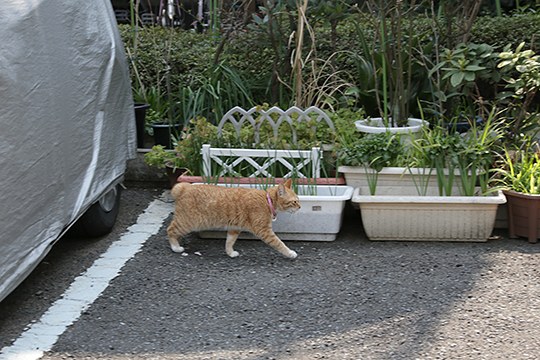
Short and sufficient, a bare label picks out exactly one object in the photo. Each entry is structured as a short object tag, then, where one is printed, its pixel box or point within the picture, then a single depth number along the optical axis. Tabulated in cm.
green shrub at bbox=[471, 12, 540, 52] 691
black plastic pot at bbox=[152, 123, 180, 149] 648
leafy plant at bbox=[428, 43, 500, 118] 549
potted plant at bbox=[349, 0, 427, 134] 568
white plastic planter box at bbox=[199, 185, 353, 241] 491
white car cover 358
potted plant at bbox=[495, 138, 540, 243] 492
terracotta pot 490
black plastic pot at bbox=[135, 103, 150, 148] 638
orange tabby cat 469
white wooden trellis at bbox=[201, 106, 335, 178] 527
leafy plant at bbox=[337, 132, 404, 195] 512
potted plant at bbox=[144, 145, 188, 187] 566
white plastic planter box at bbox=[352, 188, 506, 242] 489
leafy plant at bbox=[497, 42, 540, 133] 533
